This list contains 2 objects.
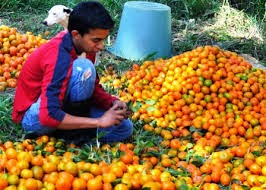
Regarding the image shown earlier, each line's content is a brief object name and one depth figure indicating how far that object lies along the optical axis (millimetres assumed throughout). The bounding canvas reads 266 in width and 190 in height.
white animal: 4633
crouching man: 2658
